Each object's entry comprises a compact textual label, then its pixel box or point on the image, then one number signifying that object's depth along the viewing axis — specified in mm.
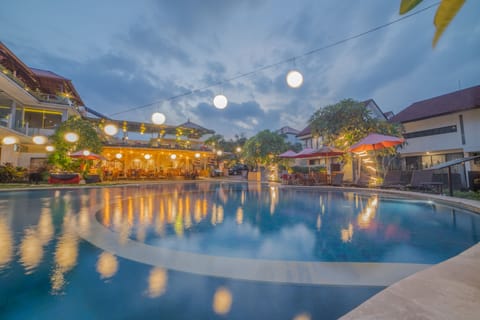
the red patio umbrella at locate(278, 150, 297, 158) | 15184
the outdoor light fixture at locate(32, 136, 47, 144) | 15642
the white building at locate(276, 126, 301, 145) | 36731
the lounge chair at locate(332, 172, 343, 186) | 13562
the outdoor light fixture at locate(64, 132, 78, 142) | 14797
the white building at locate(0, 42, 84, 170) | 14815
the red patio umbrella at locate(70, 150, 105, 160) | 14055
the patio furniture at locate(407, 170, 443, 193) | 9775
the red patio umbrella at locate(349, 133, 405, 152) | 10062
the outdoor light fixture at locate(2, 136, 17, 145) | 13453
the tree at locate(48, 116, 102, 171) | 15146
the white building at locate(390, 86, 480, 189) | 13109
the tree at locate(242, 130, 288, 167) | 19469
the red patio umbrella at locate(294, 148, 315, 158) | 14271
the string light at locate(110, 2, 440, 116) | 6812
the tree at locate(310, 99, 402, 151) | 13328
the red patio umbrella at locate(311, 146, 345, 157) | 13355
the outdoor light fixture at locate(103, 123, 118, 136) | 16684
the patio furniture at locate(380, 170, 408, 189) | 11125
